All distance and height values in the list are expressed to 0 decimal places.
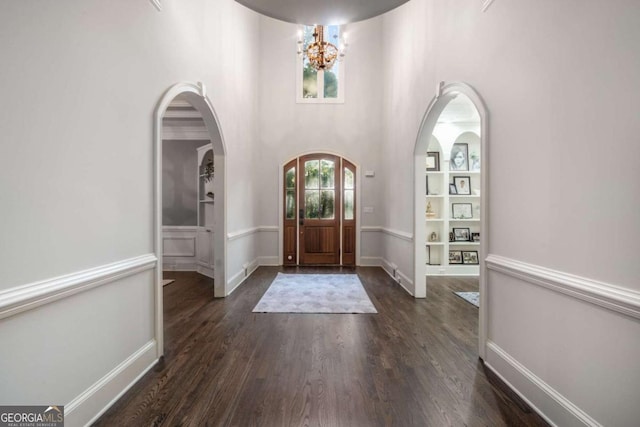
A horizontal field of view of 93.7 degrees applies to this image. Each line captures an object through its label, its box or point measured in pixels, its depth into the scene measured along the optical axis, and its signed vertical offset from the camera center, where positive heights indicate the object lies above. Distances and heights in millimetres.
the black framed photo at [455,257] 5484 -832
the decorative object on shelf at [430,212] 5559 -6
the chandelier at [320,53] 4855 +2609
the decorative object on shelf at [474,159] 5633 +989
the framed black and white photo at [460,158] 5637 +1009
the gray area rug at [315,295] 3652 -1171
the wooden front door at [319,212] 6438 -5
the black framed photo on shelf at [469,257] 5457 -830
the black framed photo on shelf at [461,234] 5523 -414
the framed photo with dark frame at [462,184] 5594 +517
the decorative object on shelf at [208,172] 5555 +753
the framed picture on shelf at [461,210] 5555 +30
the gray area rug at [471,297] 3873 -1164
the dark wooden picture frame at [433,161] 5536 +938
